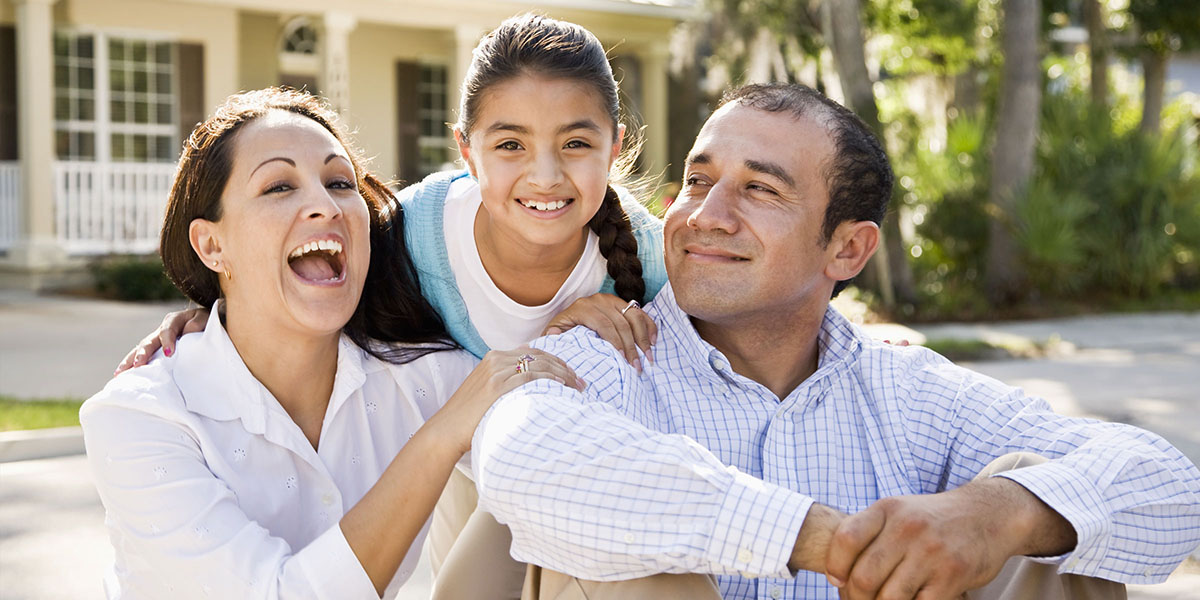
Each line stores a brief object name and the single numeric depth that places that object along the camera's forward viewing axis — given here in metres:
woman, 2.41
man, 2.15
